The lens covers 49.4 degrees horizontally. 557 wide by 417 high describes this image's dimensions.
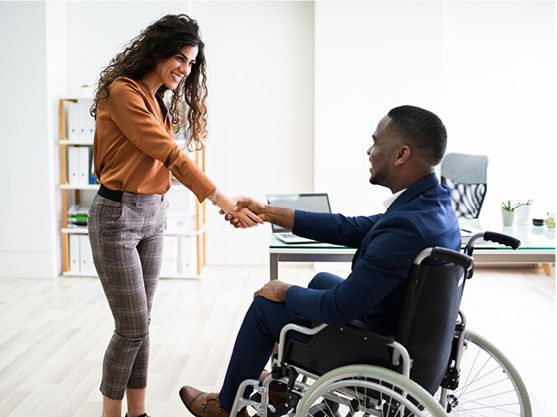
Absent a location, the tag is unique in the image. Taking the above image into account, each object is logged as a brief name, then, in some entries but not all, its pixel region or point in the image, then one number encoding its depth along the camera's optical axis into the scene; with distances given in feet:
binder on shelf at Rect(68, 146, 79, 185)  15.28
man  5.02
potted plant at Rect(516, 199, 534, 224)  9.75
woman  6.27
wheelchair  4.94
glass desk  7.37
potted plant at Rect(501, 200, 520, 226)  9.53
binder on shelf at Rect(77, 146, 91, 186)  15.21
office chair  14.83
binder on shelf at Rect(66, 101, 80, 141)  15.11
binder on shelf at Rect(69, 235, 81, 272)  15.35
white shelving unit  15.14
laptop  8.85
